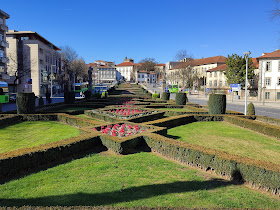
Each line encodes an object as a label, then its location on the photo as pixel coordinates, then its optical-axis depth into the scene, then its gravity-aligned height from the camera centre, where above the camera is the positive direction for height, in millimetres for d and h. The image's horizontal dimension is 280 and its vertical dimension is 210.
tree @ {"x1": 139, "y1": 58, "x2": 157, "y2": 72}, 145000 +19778
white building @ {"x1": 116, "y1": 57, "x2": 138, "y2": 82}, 156000 +17604
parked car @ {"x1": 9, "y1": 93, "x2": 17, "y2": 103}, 32656 -943
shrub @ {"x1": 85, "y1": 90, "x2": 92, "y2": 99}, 33125 -125
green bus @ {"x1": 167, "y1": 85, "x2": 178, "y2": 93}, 64812 +1419
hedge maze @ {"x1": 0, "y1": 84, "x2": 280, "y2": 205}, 5243 -1809
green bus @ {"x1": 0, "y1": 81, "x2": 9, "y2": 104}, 27662 -13
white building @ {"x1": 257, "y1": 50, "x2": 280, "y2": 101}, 43875 +3946
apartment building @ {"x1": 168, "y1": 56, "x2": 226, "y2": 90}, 76812 +10591
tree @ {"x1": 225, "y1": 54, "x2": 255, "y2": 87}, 50812 +6102
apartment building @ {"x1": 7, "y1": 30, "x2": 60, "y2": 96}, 44656 +7368
